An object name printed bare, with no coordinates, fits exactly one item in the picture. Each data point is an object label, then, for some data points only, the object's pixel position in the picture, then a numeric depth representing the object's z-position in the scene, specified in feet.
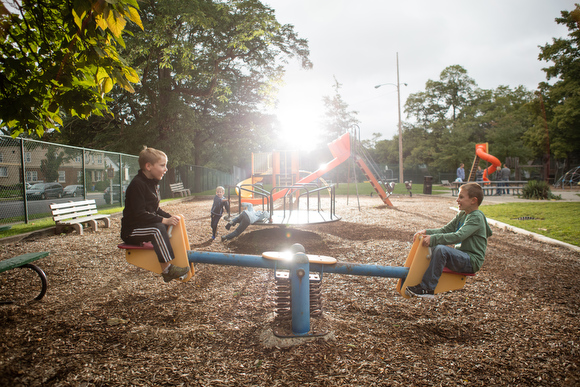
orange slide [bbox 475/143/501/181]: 72.88
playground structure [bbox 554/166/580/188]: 86.15
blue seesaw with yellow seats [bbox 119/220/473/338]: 8.00
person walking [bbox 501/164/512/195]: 66.03
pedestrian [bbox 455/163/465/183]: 66.48
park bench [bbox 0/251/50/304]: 10.41
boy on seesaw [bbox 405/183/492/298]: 8.39
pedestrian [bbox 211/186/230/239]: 22.41
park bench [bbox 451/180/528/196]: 57.78
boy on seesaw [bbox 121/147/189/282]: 8.42
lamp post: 85.25
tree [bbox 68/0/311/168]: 51.34
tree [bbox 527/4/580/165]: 92.17
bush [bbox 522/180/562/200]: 46.98
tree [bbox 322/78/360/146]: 150.00
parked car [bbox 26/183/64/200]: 29.03
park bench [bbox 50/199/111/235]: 23.63
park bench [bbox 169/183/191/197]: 63.57
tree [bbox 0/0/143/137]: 8.95
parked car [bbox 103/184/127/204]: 40.73
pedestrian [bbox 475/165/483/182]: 68.91
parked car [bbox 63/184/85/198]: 33.44
